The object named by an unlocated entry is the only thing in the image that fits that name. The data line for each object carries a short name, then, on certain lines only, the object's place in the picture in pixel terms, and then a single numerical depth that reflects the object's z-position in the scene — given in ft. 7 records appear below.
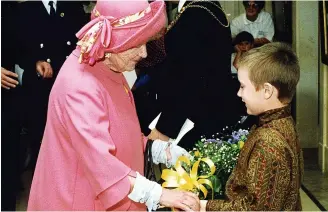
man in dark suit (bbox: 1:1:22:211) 12.38
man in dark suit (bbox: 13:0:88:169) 14.19
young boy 6.50
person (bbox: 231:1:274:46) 22.93
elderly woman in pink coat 6.77
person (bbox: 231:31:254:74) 20.15
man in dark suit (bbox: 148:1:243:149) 10.02
